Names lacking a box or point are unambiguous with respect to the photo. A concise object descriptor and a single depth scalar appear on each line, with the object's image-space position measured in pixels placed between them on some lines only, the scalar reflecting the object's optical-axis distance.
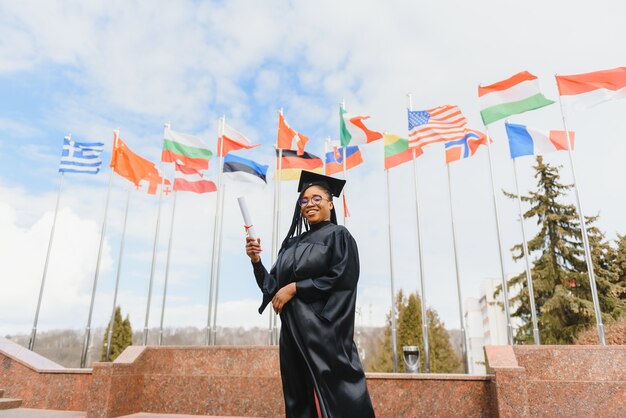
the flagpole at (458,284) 10.53
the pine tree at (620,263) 20.75
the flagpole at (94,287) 12.11
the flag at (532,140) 10.97
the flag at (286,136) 12.95
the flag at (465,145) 12.14
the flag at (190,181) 13.35
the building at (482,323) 43.19
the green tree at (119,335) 23.02
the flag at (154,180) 14.49
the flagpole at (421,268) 10.20
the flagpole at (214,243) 11.49
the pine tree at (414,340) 23.44
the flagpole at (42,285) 12.27
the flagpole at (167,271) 12.27
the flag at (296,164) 13.16
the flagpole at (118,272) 13.64
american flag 11.34
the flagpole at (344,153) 12.63
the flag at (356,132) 12.27
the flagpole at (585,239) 8.41
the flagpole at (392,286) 10.40
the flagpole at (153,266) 12.07
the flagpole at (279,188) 12.88
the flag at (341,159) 13.38
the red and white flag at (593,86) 10.05
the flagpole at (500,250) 9.75
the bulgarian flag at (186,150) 13.56
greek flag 14.12
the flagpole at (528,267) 9.40
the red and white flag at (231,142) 13.60
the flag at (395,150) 12.59
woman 2.62
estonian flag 13.01
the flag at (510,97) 10.77
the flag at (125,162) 13.80
